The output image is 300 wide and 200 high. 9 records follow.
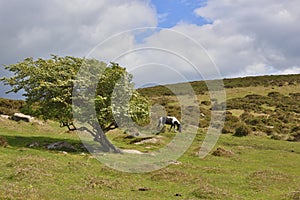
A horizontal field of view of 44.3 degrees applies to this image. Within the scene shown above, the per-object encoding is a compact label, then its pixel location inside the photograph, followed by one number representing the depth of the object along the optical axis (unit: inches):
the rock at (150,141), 1547.7
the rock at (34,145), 1252.2
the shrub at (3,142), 1176.3
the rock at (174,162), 1098.8
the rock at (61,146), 1262.7
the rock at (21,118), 1798.7
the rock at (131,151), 1294.0
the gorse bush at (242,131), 1975.9
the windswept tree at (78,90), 1264.8
